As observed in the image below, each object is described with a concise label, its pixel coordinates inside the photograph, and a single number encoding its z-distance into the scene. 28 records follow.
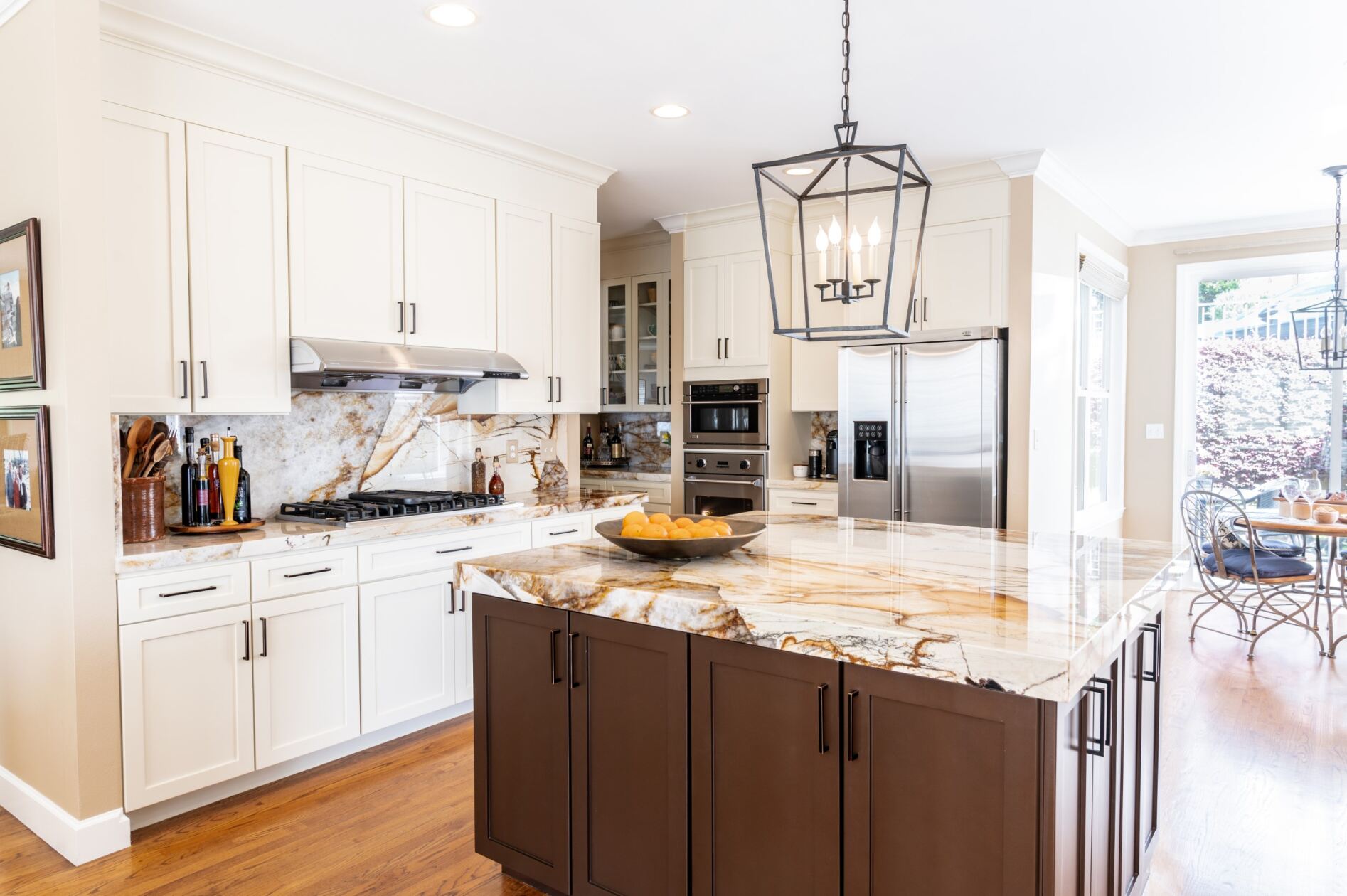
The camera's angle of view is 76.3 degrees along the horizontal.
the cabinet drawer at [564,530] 3.99
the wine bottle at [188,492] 3.12
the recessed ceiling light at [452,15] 2.77
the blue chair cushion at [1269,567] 4.73
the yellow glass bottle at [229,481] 3.15
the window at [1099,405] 5.64
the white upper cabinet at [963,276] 4.55
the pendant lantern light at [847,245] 1.95
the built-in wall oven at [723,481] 5.34
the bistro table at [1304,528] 4.46
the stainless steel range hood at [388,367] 3.25
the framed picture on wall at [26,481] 2.59
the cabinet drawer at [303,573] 2.97
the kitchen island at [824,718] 1.53
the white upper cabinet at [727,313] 5.33
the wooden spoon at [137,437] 2.97
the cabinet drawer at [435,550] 3.33
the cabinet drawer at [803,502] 5.13
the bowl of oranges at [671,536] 2.18
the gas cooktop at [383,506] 3.32
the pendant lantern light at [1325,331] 5.38
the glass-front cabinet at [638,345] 6.03
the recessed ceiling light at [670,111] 3.67
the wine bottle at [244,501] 3.20
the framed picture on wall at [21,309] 2.58
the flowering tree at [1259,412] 6.08
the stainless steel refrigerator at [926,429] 4.55
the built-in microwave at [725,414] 5.34
